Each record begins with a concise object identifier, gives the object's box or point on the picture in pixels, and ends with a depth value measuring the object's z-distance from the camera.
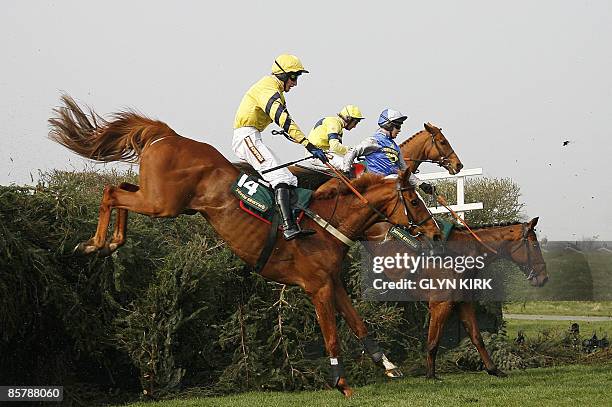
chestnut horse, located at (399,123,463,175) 12.39
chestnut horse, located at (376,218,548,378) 10.85
